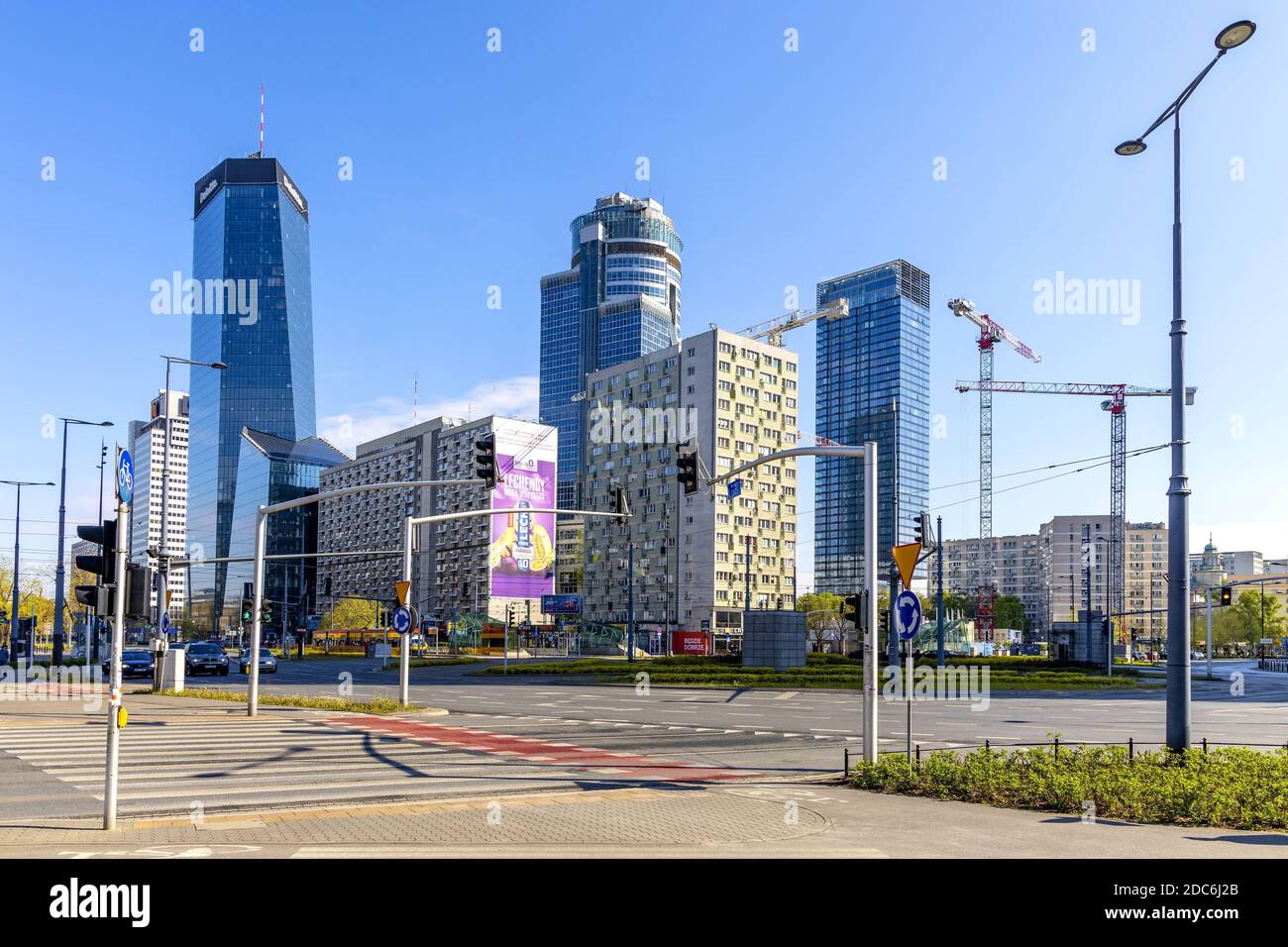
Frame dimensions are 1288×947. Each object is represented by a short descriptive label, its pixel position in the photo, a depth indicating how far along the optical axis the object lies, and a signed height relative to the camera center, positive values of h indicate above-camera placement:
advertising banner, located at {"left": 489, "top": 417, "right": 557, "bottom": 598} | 135.62 +3.73
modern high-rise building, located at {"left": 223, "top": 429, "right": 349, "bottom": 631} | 183.75 +7.96
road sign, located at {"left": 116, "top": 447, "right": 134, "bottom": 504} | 12.38 +0.79
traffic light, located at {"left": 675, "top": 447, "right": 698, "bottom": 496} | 20.80 +1.53
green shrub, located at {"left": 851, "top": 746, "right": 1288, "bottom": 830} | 12.49 -3.30
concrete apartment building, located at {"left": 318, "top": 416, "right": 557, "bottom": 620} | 143.38 +3.66
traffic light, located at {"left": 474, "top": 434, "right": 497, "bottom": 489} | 24.58 +2.02
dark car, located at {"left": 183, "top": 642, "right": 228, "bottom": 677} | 52.09 -6.12
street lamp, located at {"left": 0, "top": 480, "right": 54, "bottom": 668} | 53.07 -4.63
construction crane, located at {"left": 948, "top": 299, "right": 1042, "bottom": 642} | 120.41 +23.28
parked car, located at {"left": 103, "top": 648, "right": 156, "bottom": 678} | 45.84 -5.62
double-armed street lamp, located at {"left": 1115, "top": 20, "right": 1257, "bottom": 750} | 16.23 +0.08
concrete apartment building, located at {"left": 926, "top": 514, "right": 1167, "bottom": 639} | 182.38 -8.16
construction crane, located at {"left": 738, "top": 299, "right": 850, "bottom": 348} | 159.07 +36.32
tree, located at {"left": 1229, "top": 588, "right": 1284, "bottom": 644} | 139.75 -9.05
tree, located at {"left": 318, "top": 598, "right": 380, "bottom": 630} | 125.44 -9.13
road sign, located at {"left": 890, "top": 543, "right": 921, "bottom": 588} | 16.06 -0.19
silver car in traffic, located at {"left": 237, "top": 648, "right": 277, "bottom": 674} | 53.21 -6.46
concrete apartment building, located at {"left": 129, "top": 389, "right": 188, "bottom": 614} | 179.02 +19.62
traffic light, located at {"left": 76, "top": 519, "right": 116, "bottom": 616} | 12.09 -0.34
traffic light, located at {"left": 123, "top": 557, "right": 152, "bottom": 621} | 12.35 -0.62
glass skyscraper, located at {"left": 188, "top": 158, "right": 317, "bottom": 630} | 191.00 +41.95
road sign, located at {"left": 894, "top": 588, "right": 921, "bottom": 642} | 15.13 -1.03
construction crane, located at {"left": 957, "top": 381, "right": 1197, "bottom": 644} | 135.50 +11.55
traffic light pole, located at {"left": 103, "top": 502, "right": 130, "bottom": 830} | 11.02 -1.77
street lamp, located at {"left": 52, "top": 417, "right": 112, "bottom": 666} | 48.39 -3.29
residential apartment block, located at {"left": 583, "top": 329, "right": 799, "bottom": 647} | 121.94 +8.37
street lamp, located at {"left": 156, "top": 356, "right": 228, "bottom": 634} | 35.78 -0.98
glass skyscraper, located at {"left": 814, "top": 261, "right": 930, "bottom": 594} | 176.25 +3.50
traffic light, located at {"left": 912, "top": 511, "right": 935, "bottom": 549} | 39.08 +0.75
